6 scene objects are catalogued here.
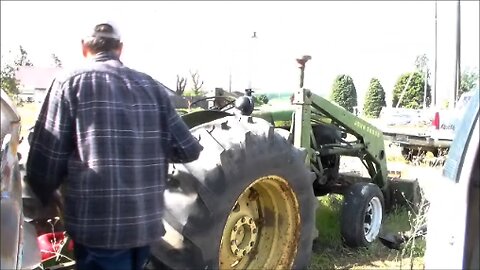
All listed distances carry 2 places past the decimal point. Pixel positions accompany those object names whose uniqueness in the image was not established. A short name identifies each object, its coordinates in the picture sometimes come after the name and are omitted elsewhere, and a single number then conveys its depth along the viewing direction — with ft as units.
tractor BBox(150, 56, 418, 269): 11.71
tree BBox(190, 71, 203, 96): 82.21
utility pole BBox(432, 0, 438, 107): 53.52
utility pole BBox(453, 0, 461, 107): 64.64
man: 8.74
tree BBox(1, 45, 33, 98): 117.02
